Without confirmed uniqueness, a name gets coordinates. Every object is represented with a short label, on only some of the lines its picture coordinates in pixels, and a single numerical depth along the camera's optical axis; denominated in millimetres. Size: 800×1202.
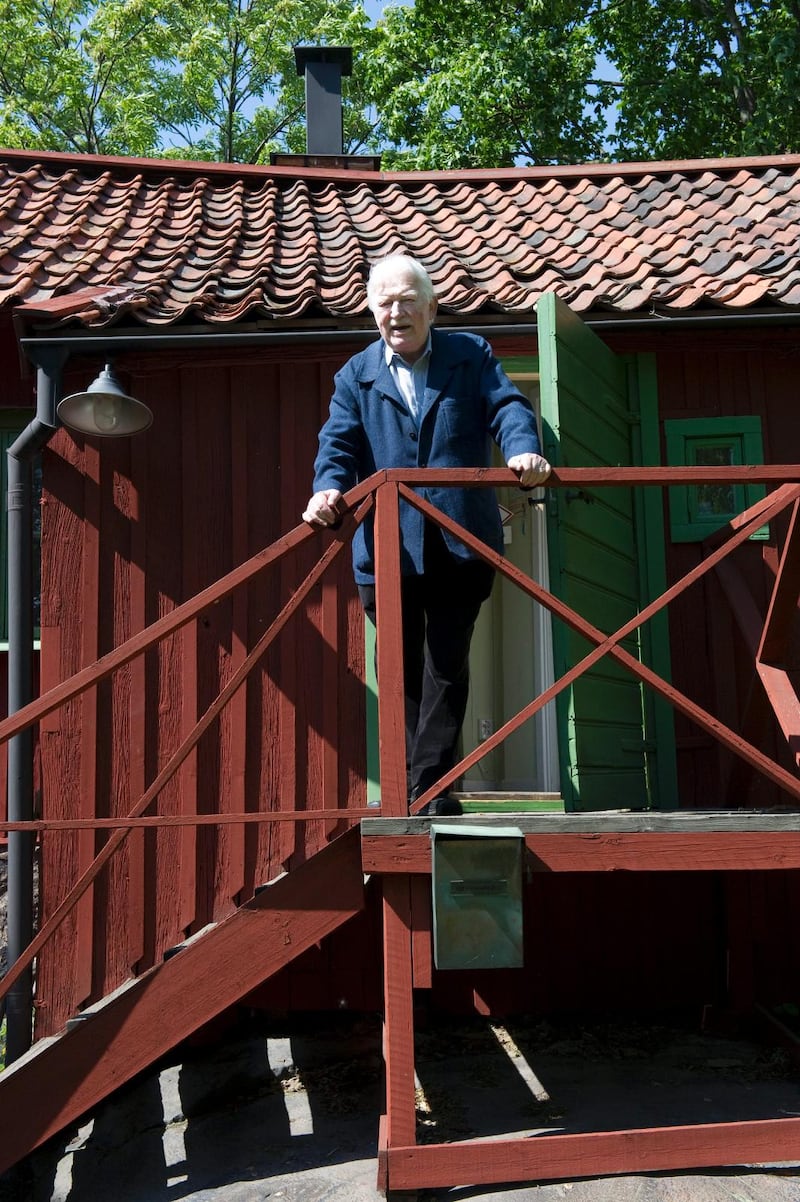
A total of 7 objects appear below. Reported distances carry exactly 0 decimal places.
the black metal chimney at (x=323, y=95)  9094
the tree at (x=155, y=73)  18484
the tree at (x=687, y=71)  13969
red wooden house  4961
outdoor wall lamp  4773
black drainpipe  4926
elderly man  3926
